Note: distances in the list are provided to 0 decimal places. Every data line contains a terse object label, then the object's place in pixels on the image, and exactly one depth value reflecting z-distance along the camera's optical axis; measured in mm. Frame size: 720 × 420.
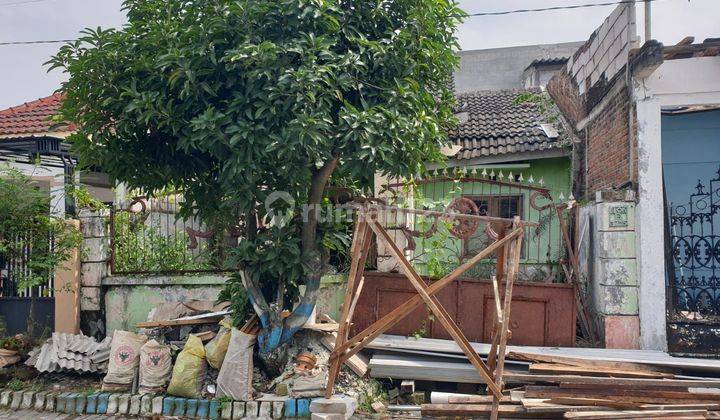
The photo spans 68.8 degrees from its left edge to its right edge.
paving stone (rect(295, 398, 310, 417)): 4824
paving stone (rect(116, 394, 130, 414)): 5117
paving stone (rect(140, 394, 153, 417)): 5066
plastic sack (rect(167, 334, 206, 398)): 5102
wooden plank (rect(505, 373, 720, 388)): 4641
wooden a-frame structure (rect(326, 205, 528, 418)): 4418
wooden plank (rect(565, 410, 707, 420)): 4266
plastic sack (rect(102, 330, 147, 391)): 5355
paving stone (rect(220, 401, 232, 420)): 4895
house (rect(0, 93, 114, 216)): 8992
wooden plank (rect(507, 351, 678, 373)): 5039
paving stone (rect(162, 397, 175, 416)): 5035
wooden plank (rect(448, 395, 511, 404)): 4574
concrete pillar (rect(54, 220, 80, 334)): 6570
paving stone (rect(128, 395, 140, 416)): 5083
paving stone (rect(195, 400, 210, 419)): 4977
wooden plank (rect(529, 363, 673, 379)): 4820
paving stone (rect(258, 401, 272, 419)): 4836
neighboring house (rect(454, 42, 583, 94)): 17850
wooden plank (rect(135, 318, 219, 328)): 5910
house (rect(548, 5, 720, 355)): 5867
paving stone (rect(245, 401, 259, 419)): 4865
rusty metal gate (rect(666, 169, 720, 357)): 5855
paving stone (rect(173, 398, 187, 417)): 5012
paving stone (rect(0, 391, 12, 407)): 5434
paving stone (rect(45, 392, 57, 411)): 5309
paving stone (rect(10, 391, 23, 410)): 5398
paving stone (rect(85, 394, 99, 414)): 5205
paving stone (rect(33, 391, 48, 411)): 5336
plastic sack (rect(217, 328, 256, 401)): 4996
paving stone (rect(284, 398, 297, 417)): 4820
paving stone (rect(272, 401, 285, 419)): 4832
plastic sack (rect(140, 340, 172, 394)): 5238
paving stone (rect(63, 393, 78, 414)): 5250
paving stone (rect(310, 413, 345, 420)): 4477
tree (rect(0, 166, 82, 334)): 6074
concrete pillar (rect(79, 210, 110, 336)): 6688
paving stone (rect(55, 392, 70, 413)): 5273
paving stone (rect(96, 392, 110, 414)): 5180
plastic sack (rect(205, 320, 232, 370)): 5238
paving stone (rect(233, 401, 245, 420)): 4883
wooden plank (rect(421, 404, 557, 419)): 4461
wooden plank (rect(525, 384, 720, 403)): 4539
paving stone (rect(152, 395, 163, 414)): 5062
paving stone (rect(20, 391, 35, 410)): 5379
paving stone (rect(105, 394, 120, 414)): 5148
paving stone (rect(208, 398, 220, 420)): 4938
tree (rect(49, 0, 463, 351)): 4391
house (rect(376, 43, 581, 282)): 6668
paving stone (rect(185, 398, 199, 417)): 4992
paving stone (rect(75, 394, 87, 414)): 5230
